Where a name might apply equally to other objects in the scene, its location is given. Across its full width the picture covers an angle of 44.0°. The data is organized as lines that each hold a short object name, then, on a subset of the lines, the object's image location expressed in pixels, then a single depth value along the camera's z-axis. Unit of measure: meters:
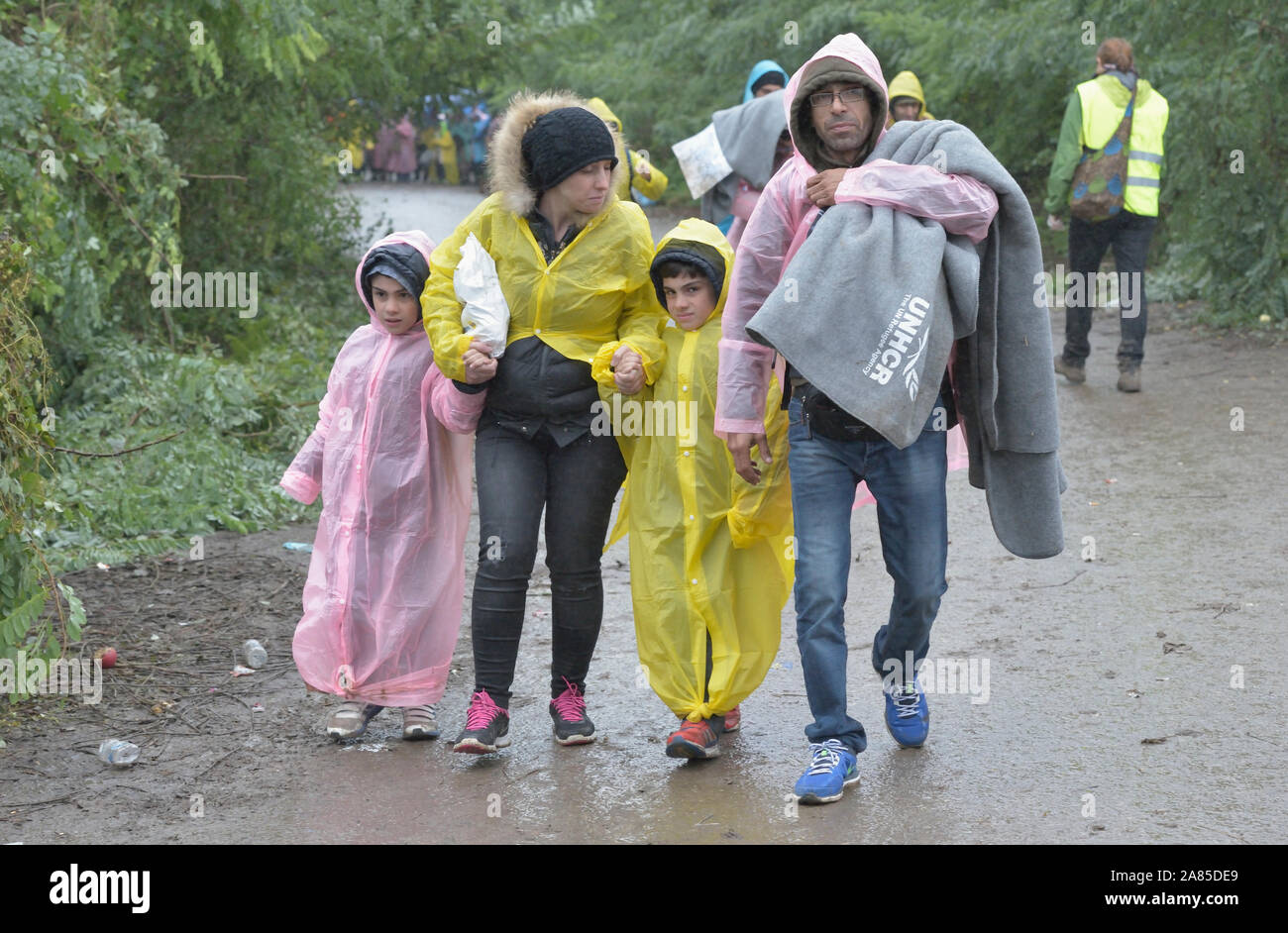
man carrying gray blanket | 4.18
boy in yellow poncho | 4.82
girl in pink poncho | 5.12
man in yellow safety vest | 9.84
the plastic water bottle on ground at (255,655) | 5.92
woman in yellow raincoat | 4.78
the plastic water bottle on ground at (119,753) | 4.86
